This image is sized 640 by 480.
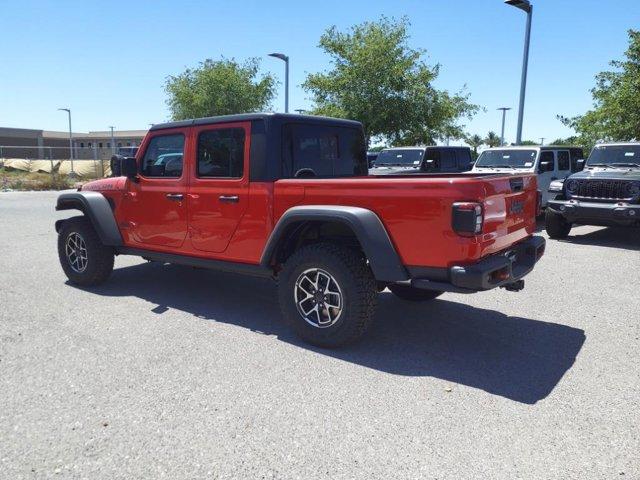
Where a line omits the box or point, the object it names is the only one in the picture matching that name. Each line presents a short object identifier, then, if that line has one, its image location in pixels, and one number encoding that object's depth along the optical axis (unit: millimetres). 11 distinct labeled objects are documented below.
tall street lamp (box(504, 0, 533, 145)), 14667
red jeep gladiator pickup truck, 3635
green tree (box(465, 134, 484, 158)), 89506
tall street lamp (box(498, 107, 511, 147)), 42691
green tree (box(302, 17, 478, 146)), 21953
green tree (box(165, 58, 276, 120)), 31672
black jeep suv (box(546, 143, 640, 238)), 8992
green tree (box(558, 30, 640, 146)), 17094
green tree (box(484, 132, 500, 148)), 83112
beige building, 57375
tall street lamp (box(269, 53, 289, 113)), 20188
